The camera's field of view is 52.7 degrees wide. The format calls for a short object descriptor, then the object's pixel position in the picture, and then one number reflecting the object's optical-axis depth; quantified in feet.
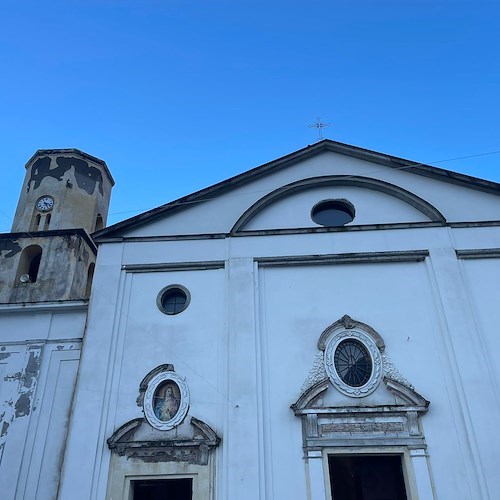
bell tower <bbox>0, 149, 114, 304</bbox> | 43.19
